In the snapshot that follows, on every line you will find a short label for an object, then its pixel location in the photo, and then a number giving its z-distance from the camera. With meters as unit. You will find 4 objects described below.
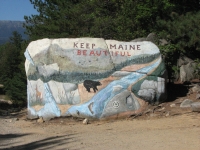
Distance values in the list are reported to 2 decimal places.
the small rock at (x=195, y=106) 10.59
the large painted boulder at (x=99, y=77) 11.44
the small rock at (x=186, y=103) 11.27
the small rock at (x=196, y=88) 12.61
